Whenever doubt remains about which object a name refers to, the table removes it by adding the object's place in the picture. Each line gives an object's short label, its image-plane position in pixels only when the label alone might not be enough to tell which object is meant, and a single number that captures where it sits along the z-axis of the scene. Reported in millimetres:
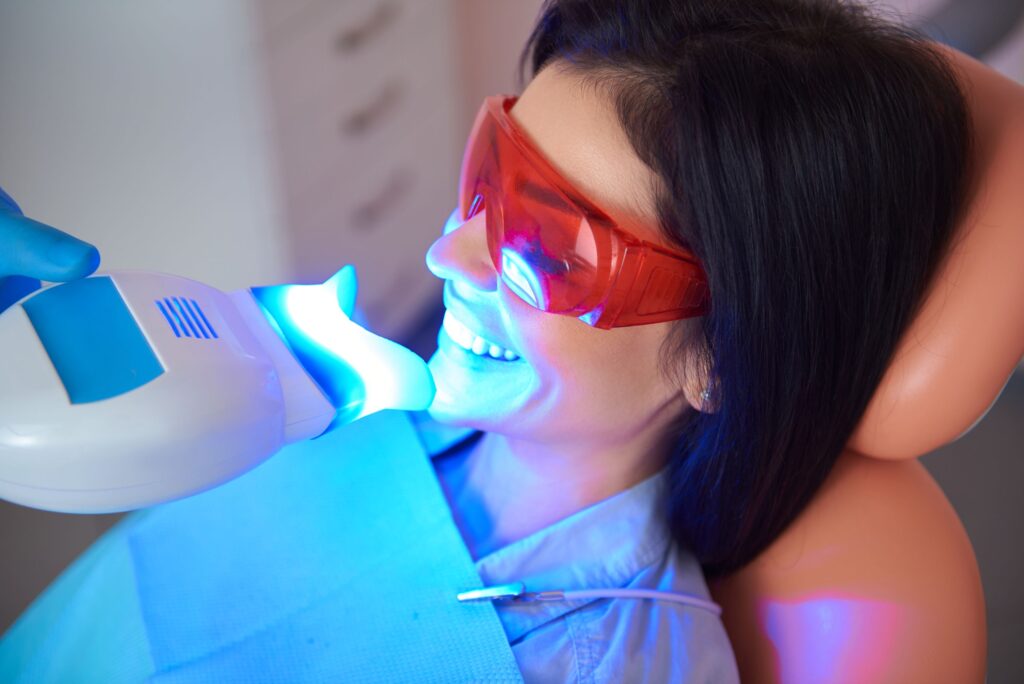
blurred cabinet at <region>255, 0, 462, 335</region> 1548
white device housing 573
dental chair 801
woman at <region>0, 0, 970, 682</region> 721
